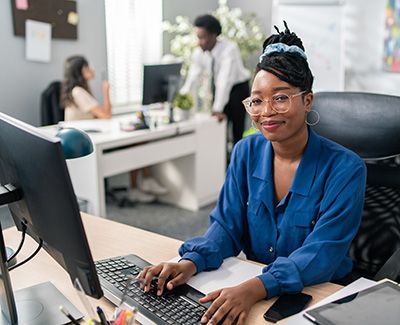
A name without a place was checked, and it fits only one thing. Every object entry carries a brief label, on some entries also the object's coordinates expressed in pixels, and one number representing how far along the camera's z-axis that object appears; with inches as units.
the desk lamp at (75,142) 42.9
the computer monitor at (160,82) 131.6
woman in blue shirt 43.5
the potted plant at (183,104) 142.1
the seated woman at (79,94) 136.2
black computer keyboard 37.1
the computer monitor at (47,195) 28.5
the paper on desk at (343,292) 37.5
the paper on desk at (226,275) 43.6
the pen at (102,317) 29.7
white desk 113.1
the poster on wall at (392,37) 150.9
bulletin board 136.2
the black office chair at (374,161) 56.4
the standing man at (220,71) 155.1
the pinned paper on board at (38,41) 139.6
